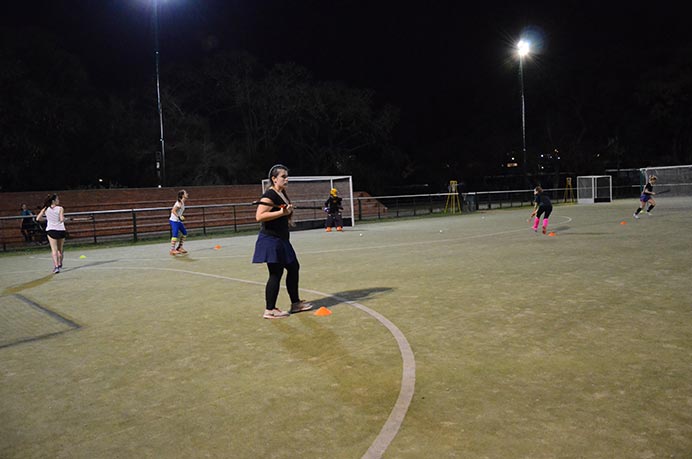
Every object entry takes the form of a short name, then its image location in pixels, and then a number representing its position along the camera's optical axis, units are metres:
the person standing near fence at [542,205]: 17.27
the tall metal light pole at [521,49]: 37.47
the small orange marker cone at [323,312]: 7.16
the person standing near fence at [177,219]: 15.11
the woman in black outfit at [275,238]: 6.75
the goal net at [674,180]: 41.41
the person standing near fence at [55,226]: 12.53
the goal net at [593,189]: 42.28
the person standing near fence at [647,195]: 21.68
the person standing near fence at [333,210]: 23.39
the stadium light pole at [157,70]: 28.41
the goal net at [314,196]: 26.32
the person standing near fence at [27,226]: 21.22
